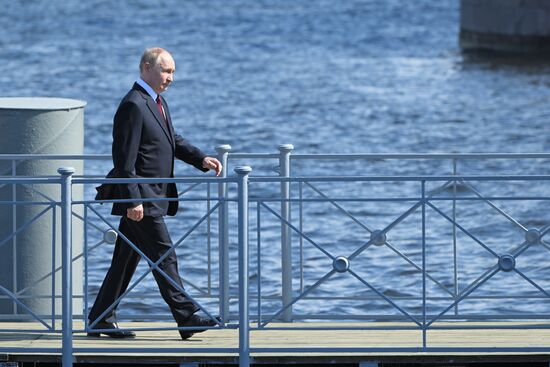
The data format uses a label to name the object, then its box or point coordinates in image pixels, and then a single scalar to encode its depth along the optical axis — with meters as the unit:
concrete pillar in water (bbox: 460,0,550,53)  92.06
